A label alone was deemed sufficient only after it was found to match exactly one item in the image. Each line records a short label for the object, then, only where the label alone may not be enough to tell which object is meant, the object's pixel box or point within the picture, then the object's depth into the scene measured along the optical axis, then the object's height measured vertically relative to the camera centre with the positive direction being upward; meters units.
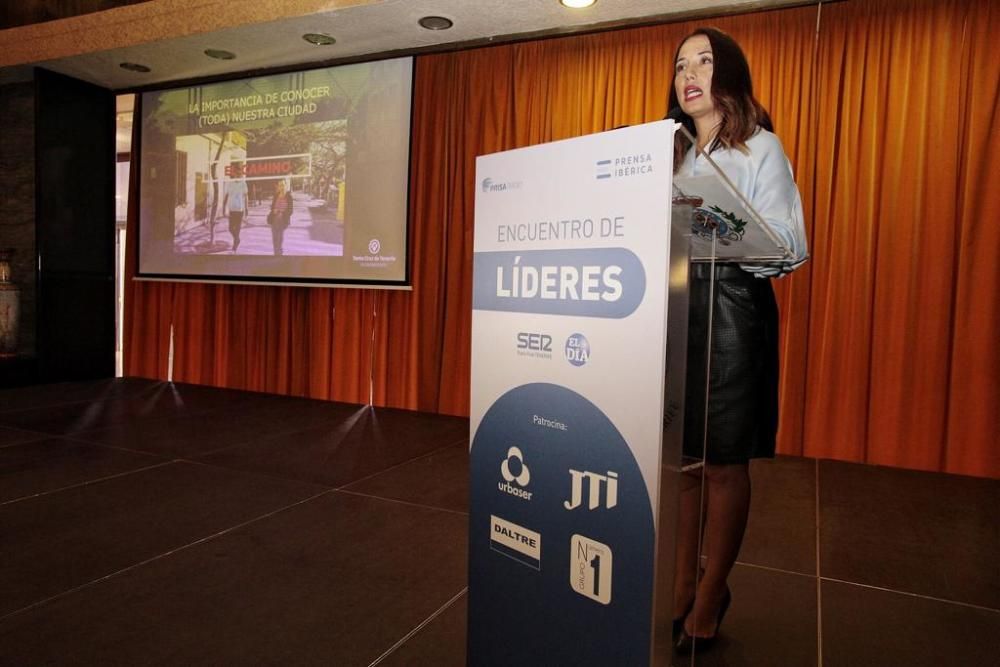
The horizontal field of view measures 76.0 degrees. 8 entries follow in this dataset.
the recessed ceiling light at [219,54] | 4.54 +1.71
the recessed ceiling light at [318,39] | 4.16 +1.69
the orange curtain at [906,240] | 3.09 +0.40
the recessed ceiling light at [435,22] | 3.88 +1.70
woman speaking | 1.26 -0.05
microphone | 1.37 +0.42
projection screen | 4.38 +0.87
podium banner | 0.91 -0.14
